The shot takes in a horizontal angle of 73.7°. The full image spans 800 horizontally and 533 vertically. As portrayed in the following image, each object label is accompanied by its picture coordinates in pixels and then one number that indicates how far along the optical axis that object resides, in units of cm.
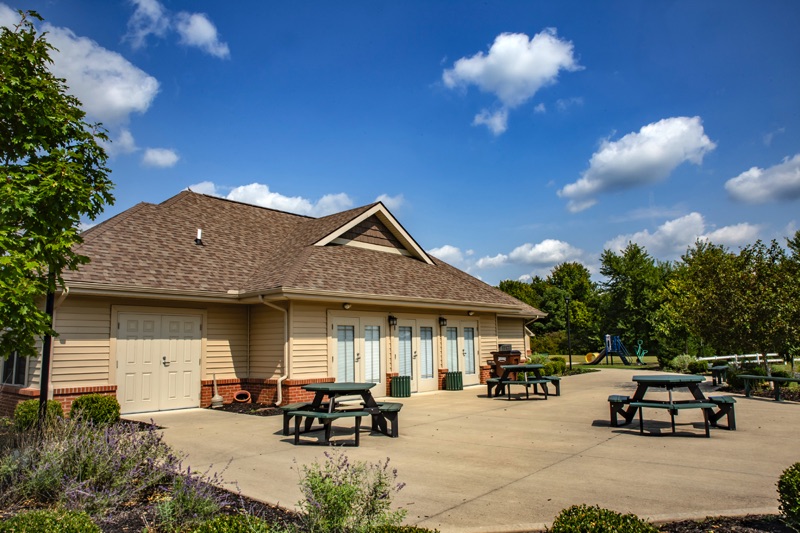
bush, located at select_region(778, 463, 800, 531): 432
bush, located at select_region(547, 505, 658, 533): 376
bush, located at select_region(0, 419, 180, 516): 539
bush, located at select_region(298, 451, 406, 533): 423
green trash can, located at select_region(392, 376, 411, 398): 1603
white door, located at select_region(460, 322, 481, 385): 1921
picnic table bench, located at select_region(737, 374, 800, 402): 1368
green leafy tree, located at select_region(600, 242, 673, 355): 3812
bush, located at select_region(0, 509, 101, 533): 404
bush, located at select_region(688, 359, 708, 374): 2423
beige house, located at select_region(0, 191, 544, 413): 1255
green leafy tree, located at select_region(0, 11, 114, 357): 616
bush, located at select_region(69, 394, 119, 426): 1078
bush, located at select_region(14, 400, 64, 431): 960
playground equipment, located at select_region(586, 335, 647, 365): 3664
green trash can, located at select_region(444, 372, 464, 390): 1806
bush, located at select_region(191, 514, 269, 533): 401
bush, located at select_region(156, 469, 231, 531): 479
